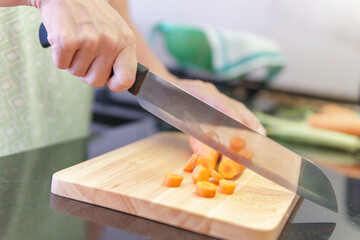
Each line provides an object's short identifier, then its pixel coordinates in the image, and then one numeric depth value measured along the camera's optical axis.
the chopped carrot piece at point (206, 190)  0.84
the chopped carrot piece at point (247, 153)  0.95
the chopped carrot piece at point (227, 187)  0.87
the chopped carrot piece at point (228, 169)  0.98
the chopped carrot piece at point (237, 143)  0.96
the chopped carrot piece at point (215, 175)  0.94
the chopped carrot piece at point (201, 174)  0.91
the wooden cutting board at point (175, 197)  0.76
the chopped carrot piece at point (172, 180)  0.88
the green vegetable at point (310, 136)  1.72
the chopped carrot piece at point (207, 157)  0.99
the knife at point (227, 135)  0.92
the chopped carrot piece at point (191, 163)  1.00
